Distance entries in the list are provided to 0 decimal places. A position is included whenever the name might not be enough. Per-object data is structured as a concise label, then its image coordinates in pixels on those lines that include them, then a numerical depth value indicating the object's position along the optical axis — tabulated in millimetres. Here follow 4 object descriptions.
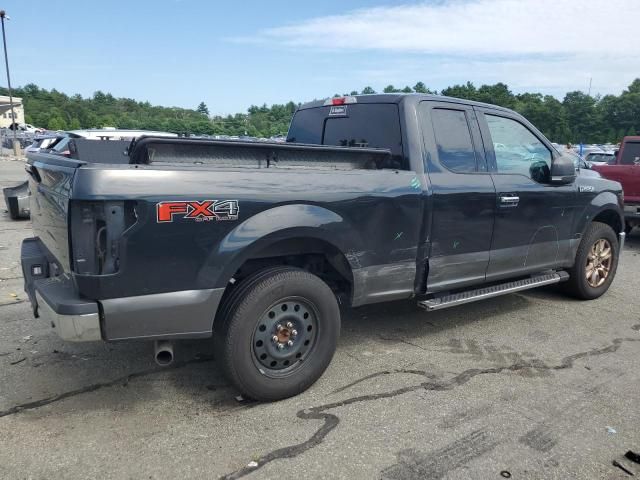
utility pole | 29359
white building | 86788
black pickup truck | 2766
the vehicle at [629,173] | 9547
